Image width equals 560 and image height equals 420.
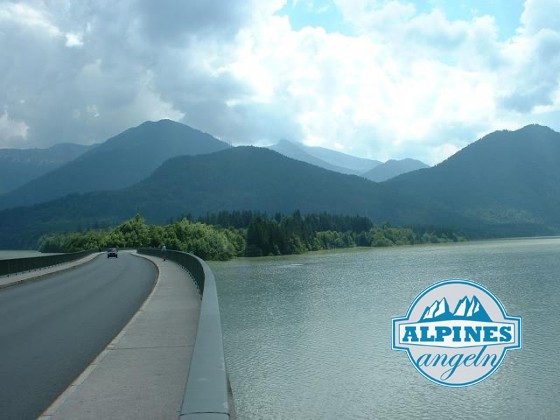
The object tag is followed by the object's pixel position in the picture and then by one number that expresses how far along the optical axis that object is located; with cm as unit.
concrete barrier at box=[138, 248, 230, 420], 508
